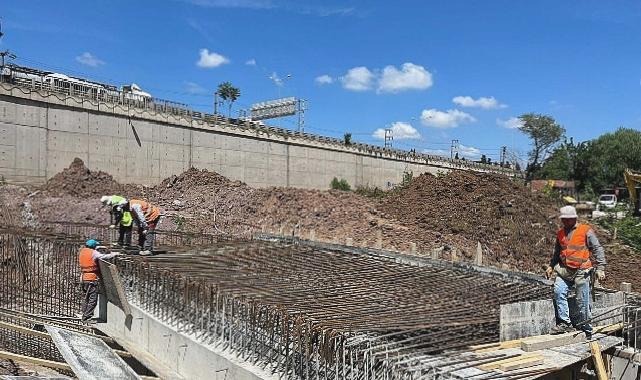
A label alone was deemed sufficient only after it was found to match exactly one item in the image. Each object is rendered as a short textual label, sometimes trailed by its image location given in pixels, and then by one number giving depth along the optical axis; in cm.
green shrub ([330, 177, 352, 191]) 4739
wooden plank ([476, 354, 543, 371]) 487
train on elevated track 2880
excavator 2814
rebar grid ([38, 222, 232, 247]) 1442
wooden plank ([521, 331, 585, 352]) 560
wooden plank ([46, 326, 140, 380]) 638
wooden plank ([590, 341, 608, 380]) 539
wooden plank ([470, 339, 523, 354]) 549
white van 4322
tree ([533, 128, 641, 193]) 6712
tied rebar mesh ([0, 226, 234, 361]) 1177
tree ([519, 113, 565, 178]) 7931
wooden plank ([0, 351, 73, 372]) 711
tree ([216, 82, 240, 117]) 7838
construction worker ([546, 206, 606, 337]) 609
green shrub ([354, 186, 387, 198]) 3424
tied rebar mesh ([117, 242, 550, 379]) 547
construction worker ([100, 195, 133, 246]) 1144
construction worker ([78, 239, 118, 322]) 976
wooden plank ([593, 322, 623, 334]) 668
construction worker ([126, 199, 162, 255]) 1123
